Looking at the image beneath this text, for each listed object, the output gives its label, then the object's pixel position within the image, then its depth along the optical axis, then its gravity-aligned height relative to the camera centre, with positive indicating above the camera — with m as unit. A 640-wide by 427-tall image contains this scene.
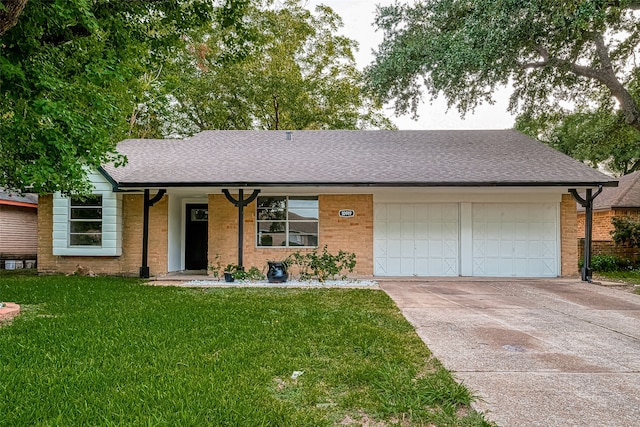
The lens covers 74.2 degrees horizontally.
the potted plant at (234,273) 10.53 -1.27
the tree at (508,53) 10.13 +4.80
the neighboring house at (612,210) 15.12 +0.57
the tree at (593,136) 16.11 +4.27
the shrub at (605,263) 14.16 -1.31
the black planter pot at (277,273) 10.30 -1.22
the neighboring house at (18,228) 14.74 -0.22
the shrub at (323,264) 10.64 -1.05
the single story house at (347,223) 11.54 -0.01
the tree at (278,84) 23.45 +7.78
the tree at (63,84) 6.39 +2.23
